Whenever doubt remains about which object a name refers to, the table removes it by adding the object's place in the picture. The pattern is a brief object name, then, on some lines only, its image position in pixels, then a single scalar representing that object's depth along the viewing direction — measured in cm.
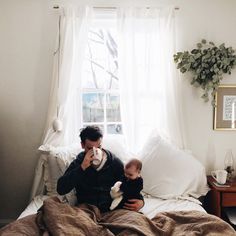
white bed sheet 219
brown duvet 165
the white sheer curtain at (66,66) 267
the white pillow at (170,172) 249
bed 169
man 203
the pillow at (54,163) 242
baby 205
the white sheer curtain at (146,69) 271
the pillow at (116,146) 255
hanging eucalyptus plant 269
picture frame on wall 286
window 285
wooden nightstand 251
